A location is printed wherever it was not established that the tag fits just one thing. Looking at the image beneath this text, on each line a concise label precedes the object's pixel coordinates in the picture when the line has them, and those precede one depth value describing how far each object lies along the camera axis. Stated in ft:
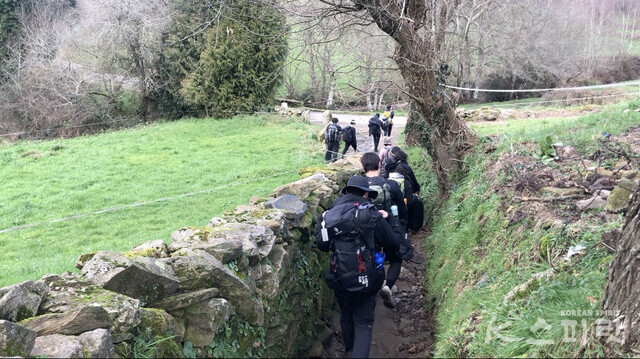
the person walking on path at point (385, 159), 28.08
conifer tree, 75.36
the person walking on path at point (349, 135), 49.75
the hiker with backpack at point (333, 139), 47.93
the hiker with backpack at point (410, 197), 25.90
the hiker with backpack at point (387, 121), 55.72
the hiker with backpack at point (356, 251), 15.52
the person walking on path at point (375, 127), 53.21
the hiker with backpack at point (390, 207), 19.16
